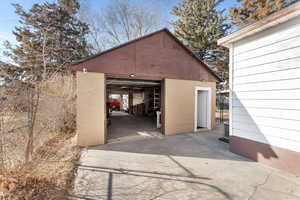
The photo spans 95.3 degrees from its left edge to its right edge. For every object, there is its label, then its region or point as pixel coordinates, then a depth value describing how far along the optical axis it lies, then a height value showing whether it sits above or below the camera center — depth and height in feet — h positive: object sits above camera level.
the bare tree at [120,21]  46.03 +28.29
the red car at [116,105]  58.82 -1.73
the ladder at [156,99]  40.19 +0.60
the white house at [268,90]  9.97 +0.94
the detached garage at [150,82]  16.58 +2.57
